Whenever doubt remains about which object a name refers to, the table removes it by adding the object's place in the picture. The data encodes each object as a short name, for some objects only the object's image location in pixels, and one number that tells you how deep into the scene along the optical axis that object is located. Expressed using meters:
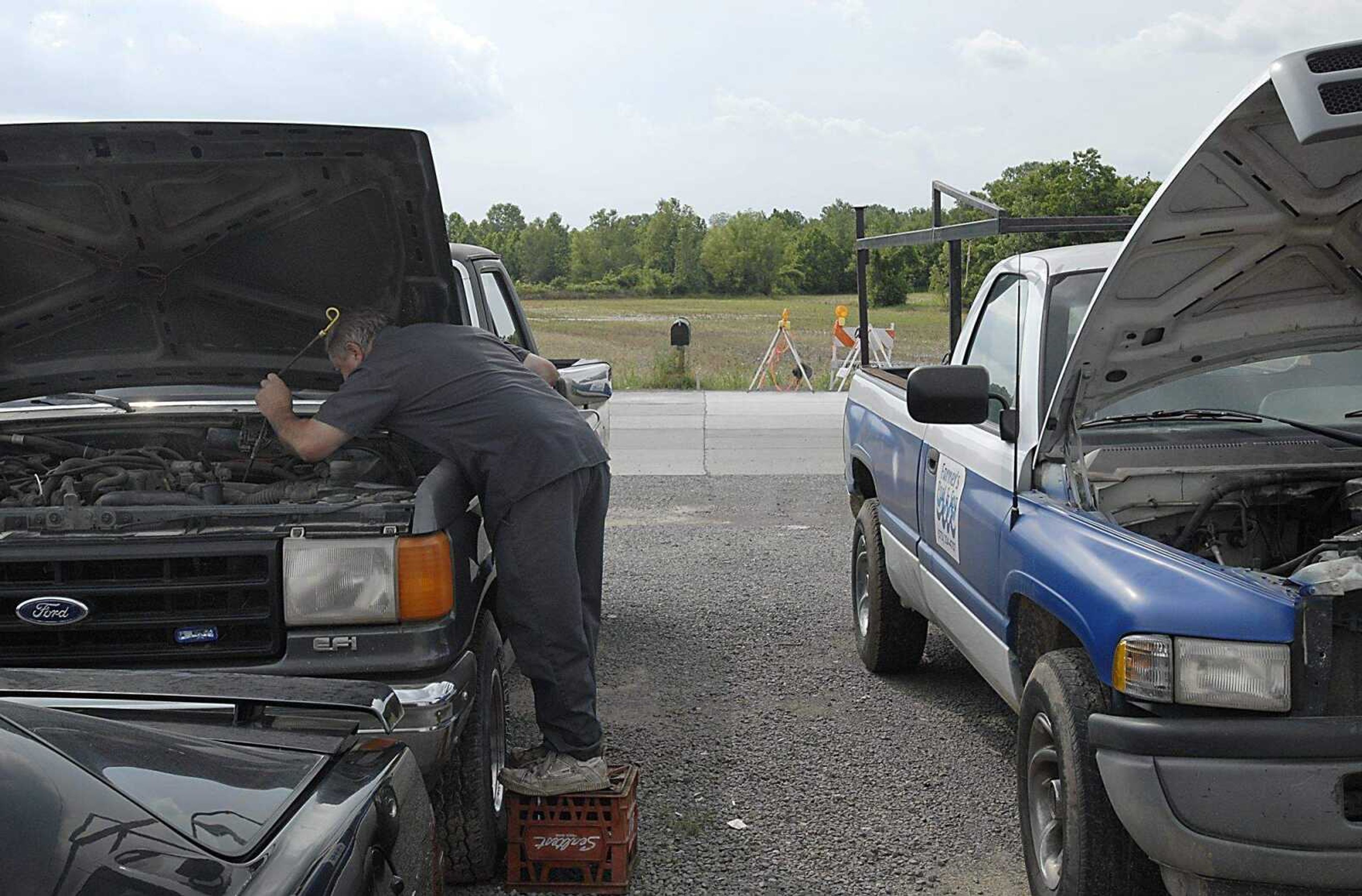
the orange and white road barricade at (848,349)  21.52
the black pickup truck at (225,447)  3.83
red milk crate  4.20
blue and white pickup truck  3.04
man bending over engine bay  4.34
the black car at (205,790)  1.85
